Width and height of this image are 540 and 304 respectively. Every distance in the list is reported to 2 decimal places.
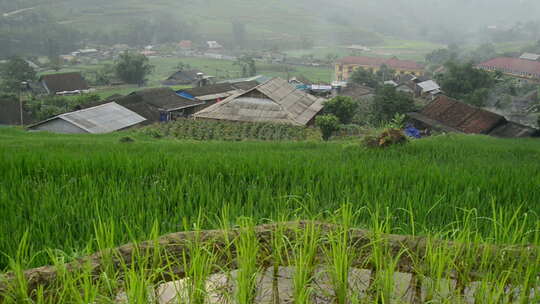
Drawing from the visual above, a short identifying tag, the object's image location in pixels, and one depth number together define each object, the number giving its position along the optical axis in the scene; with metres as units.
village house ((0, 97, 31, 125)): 27.02
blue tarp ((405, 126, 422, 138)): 22.16
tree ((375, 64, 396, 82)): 50.42
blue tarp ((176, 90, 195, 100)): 34.18
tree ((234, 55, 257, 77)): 57.97
